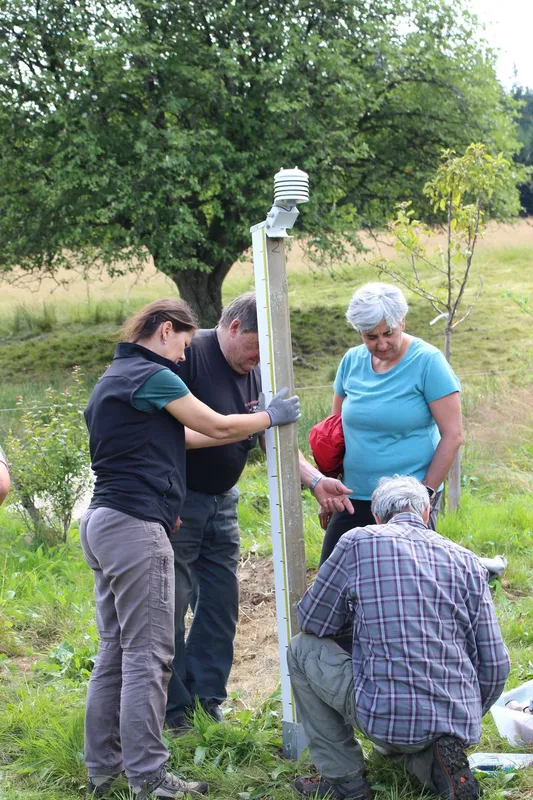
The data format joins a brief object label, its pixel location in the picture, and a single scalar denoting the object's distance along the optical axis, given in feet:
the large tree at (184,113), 48.44
